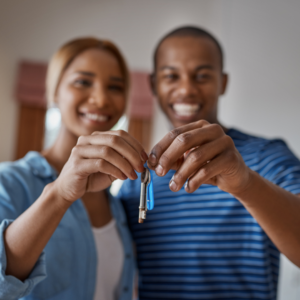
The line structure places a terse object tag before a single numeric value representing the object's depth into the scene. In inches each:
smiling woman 22.0
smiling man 25.3
